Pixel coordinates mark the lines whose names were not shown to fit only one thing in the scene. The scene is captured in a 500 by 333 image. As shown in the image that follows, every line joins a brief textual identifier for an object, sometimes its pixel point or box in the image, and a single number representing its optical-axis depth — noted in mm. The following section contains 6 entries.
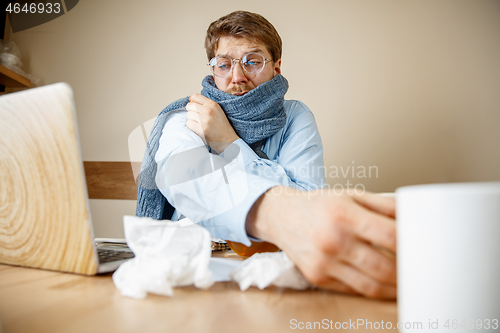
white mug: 141
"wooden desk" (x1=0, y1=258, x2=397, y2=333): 184
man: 218
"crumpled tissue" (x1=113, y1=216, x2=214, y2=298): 232
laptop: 251
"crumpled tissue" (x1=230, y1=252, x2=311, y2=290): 247
